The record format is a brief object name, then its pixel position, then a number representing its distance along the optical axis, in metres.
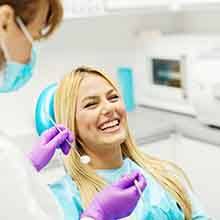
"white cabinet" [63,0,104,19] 2.32
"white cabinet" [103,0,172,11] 2.59
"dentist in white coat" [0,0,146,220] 1.07
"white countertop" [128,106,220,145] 2.37
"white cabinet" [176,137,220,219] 2.34
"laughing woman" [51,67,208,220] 1.62
